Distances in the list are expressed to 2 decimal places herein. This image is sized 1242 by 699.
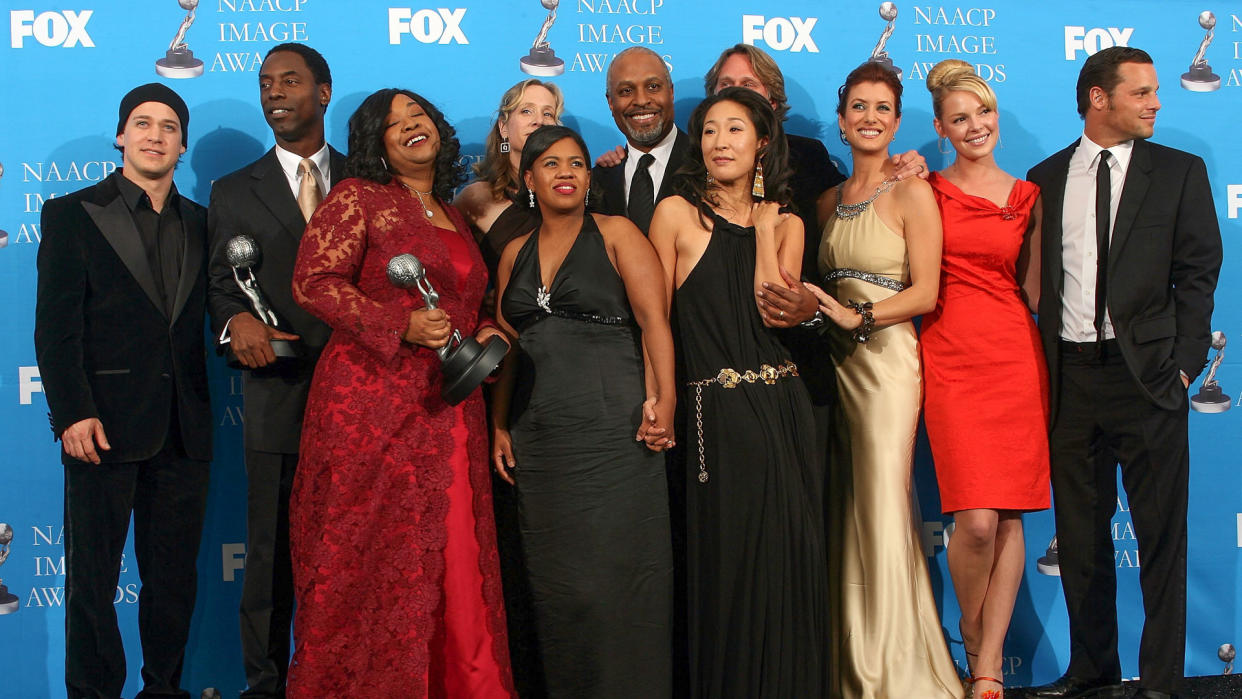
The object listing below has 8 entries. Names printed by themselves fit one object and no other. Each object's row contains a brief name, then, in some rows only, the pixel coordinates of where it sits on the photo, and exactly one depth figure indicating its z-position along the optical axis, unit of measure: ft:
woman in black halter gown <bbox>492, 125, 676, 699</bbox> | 10.08
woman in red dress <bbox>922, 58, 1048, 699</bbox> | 11.37
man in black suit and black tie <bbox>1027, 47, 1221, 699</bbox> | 11.64
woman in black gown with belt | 10.08
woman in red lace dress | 9.36
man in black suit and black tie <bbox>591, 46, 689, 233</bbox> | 12.48
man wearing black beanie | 10.94
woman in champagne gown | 11.04
